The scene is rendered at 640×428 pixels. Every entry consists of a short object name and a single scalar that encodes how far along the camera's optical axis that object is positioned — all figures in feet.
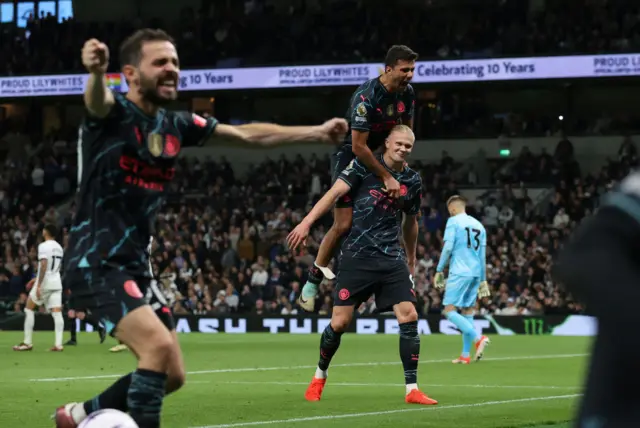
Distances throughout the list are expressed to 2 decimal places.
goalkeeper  60.39
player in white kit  69.67
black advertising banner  93.61
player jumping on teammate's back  35.96
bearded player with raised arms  19.51
